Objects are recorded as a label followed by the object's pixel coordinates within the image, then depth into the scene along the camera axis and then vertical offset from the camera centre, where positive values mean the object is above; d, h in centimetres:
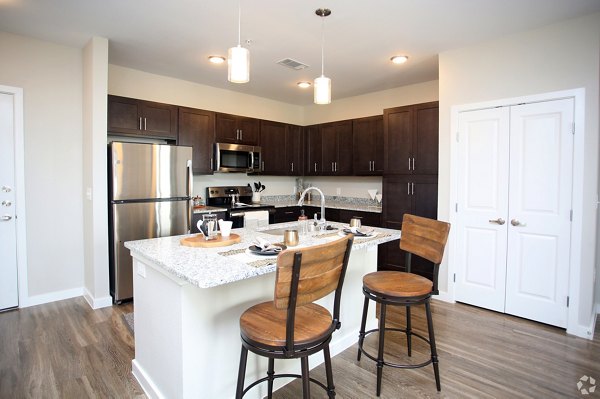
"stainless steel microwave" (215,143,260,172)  479 +45
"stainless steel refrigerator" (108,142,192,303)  350 -12
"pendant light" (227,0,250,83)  207 +77
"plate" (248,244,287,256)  184 -36
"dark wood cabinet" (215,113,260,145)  484 +88
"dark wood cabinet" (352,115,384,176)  489 +65
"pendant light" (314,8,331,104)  255 +75
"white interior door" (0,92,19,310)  330 -22
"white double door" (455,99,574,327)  299 -20
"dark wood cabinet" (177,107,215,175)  445 +72
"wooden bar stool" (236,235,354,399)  137 -64
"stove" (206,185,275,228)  473 -23
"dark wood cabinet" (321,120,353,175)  532 +66
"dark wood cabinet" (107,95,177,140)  385 +84
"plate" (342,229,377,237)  245 -34
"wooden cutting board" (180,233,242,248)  207 -35
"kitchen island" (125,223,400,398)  168 -71
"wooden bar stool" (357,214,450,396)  204 -62
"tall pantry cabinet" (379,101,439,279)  407 +24
